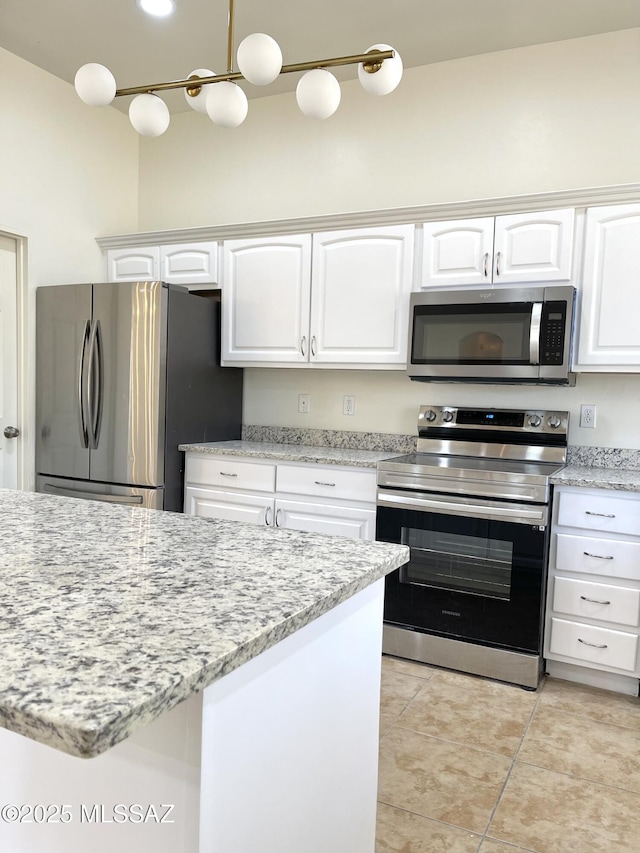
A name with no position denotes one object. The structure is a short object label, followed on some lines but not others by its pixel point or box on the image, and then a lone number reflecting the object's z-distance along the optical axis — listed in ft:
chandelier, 5.30
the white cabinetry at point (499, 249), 9.04
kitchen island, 2.16
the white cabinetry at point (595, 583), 8.18
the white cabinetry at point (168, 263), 11.62
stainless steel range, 8.47
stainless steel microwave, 8.90
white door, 11.19
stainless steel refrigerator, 10.48
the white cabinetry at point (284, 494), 9.77
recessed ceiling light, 9.21
